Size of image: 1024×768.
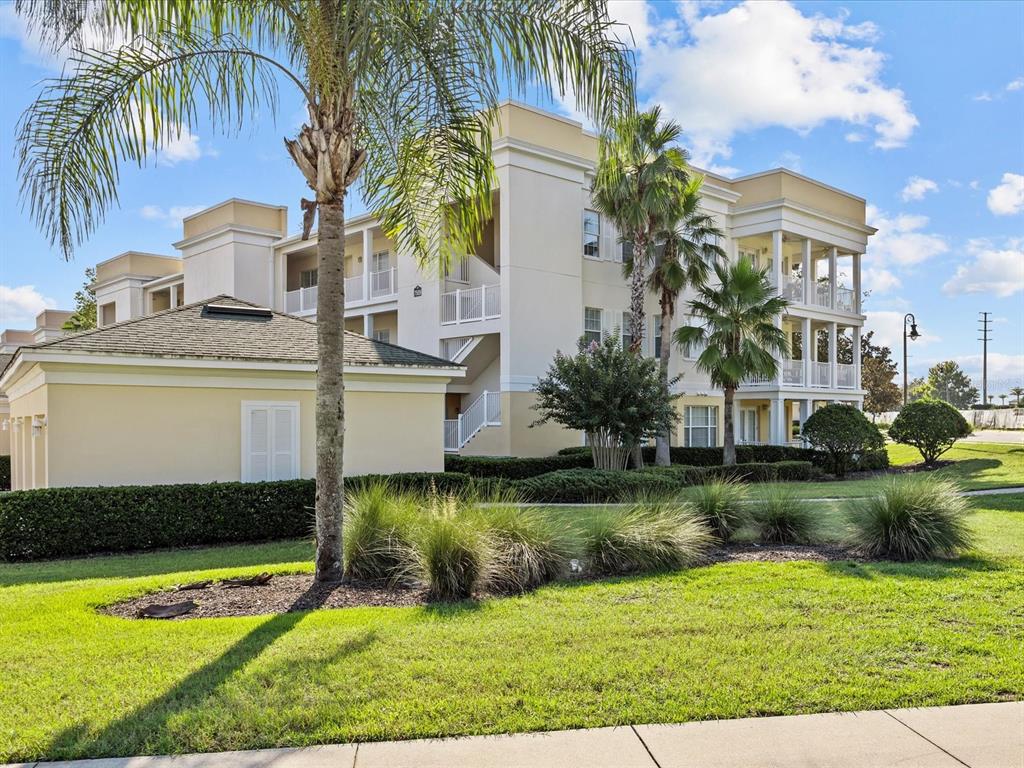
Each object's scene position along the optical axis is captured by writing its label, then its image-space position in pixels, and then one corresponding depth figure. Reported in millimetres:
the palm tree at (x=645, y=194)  23875
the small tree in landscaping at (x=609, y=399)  20641
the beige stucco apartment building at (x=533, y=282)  24625
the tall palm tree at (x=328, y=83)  7863
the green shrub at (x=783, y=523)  11258
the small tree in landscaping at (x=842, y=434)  26594
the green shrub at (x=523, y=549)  8328
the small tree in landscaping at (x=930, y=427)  28031
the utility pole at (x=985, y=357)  87688
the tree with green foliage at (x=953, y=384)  100125
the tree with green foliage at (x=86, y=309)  48625
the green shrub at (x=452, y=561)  7957
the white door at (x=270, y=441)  15508
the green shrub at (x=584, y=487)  17766
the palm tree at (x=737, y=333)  24703
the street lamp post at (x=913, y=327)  35938
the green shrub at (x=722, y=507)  11141
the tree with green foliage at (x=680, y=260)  25172
